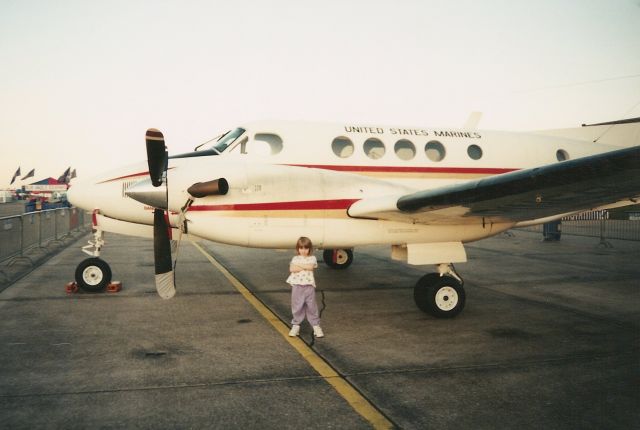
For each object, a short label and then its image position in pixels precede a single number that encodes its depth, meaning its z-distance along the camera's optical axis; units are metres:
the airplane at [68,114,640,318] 6.32
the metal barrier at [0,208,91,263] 12.37
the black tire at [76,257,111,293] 9.05
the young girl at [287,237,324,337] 6.29
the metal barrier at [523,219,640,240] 22.41
